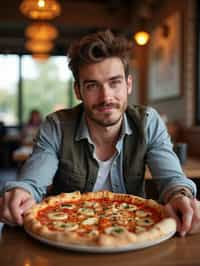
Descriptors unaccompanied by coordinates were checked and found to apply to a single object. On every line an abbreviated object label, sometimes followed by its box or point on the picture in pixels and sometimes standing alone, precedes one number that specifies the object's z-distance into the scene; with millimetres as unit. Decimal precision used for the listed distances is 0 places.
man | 1602
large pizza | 982
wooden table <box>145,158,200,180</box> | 2504
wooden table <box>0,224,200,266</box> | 921
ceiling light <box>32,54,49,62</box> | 6953
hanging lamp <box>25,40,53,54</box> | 5715
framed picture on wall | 5199
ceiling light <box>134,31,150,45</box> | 5168
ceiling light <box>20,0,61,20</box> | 3795
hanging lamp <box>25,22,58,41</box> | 4848
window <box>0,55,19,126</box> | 10305
